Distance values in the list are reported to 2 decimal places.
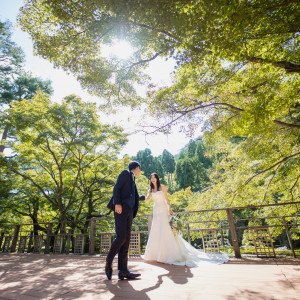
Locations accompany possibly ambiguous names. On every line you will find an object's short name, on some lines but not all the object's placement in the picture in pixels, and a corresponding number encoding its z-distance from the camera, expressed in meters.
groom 2.34
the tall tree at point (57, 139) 7.93
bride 3.46
